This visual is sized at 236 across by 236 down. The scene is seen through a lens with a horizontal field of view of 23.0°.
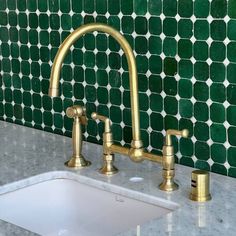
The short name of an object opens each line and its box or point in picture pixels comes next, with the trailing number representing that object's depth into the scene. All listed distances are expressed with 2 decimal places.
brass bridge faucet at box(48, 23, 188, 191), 1.54
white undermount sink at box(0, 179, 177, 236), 1.69
